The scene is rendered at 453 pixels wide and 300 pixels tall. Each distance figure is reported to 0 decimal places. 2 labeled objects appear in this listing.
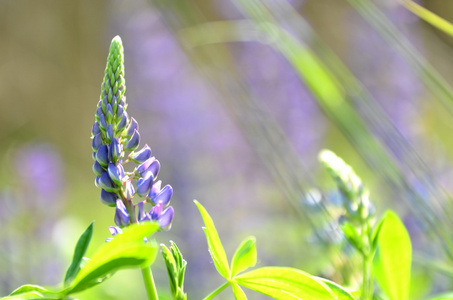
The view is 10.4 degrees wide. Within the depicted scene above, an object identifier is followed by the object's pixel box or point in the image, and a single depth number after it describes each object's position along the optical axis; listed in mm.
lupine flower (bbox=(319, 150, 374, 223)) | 1596
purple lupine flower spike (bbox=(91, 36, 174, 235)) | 1498
